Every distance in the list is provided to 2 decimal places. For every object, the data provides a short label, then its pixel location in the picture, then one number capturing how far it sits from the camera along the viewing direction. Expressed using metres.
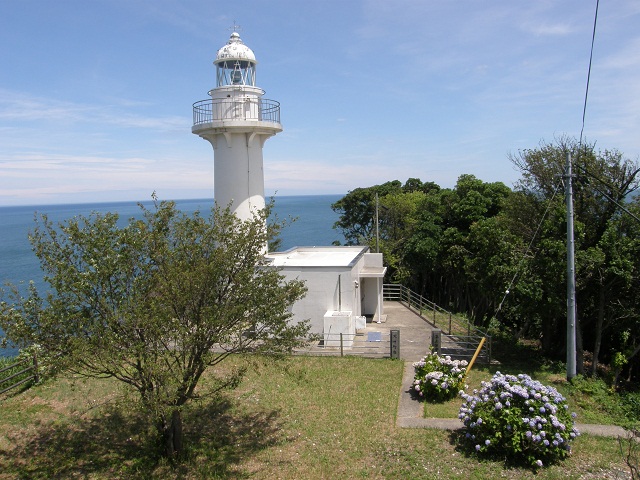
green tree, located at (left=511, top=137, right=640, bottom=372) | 13.06
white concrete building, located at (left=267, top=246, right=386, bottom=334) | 16.03
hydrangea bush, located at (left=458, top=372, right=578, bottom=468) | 8.65
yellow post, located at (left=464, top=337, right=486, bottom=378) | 13.04
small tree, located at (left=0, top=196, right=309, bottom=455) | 7.80
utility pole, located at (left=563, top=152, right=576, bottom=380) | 11.45
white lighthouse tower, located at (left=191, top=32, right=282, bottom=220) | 17.98
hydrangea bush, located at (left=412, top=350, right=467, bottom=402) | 11.61
